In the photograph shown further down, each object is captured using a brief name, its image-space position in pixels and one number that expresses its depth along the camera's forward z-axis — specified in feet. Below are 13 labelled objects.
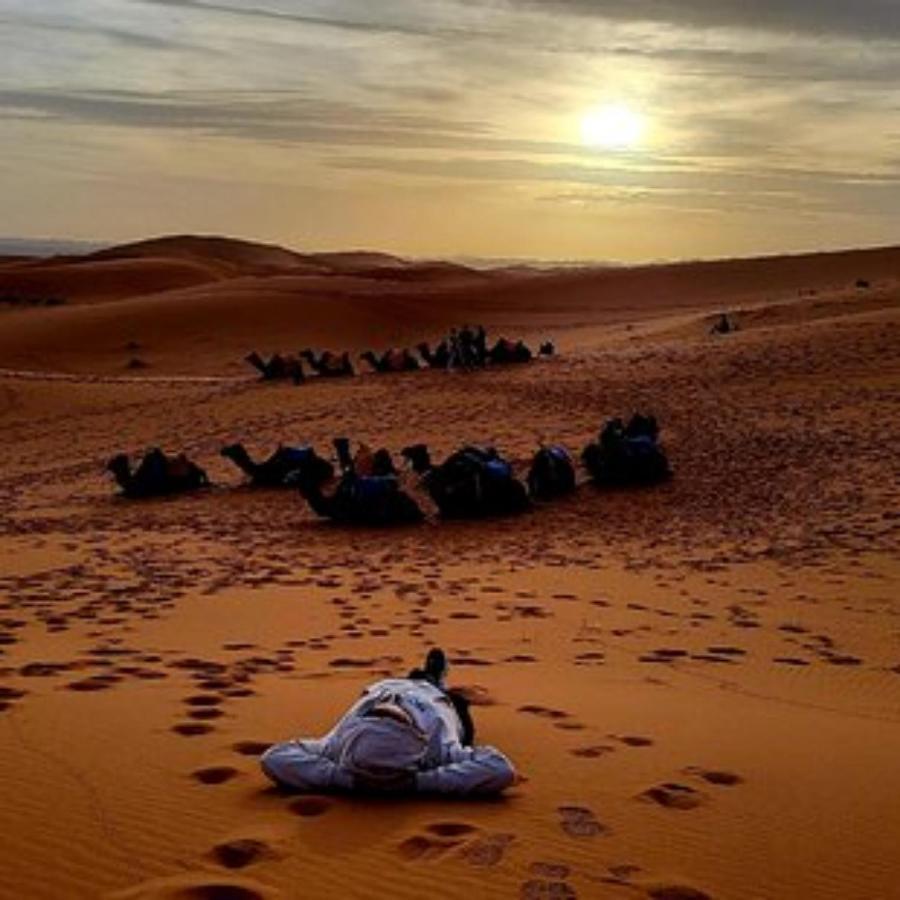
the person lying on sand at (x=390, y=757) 16.66
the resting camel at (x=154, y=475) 54.70
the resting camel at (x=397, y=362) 91.09
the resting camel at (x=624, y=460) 51.11
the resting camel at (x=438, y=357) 91.04
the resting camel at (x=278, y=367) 94.22
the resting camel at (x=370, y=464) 48.98
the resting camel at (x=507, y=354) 91.76
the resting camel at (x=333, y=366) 93.50
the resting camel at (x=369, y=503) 46.14
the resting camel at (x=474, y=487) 46.44
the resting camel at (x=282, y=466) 53.47
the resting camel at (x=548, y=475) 49.55
